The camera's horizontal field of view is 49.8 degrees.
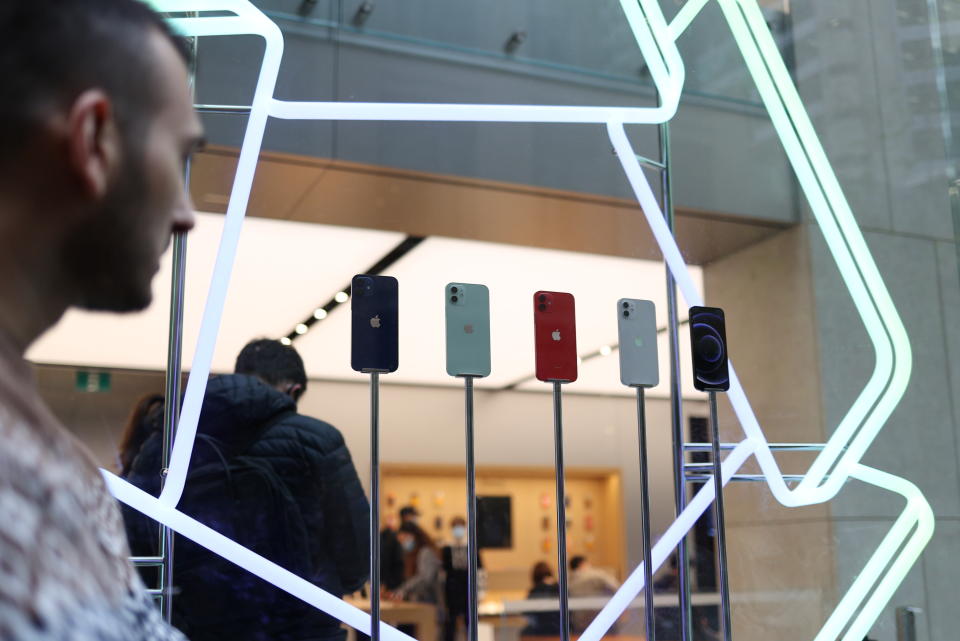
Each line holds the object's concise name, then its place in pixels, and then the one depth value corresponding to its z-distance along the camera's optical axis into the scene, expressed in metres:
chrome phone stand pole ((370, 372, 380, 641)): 1.64
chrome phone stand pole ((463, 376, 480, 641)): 1.79
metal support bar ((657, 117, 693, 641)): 2.13
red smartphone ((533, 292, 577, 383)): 1.93
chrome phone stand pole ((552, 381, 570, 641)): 1.81
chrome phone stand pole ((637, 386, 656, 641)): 1.87
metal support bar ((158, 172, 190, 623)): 1.79
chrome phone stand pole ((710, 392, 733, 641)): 1.88
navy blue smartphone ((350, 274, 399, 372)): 1.68
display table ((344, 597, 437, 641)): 1.97
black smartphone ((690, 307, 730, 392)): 1.92
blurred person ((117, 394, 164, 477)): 1.82
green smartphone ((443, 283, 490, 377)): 1.85
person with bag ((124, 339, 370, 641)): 1.82
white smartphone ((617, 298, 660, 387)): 2.05
